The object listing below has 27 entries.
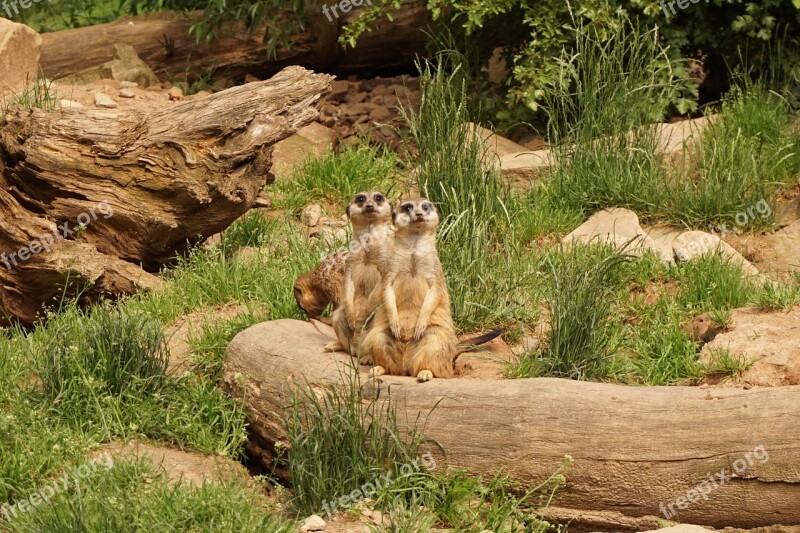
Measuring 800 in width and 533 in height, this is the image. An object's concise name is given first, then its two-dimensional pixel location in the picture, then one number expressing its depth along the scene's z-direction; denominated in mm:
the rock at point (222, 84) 19391
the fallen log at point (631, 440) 8867
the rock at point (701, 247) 13211
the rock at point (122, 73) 18594
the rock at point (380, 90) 19172
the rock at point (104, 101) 16734
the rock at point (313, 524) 9023
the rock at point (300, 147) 16900
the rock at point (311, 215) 15414
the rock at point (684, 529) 8492
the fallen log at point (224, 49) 19531
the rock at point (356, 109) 18547
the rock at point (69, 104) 16175
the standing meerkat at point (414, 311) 10375
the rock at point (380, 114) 18297
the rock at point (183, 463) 10242
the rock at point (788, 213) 14437
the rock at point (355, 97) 19000
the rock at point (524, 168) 15375
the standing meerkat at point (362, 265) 10852
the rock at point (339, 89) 19203
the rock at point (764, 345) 10828
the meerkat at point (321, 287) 12031
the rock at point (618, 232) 13383
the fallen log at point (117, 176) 12984
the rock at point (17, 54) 16578
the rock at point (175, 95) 17937
